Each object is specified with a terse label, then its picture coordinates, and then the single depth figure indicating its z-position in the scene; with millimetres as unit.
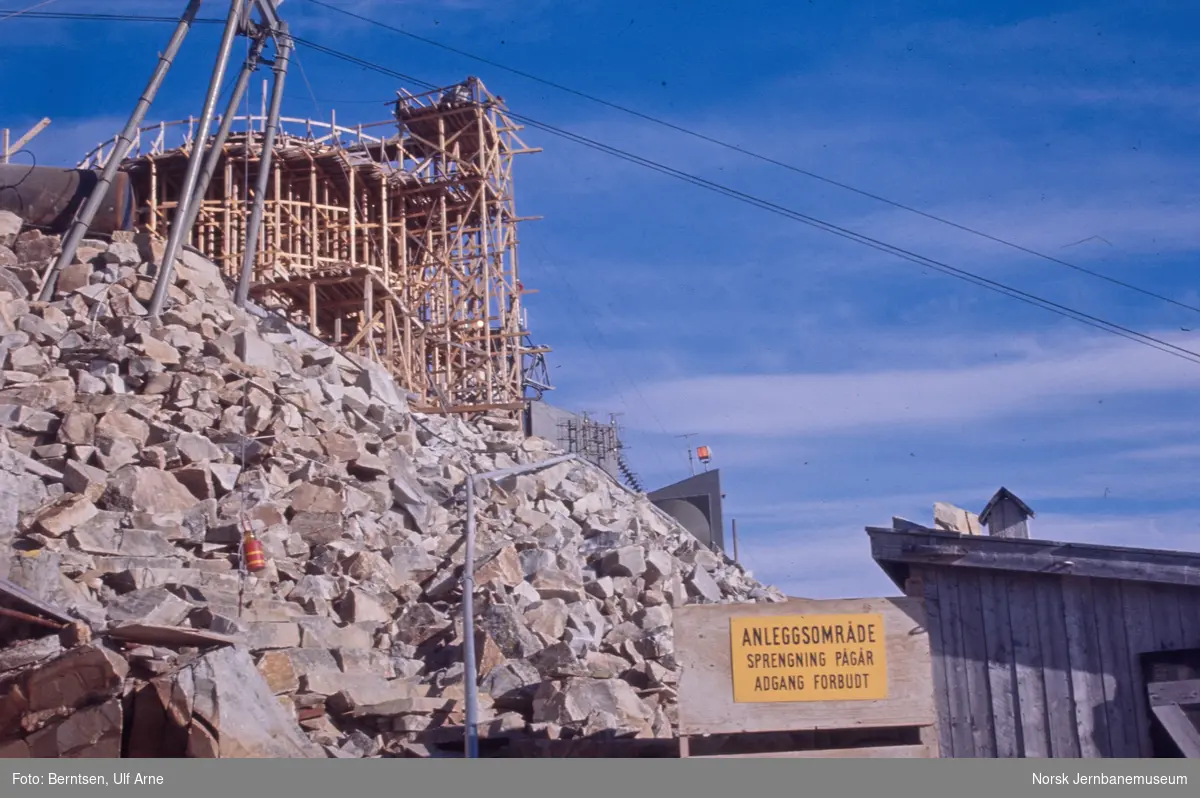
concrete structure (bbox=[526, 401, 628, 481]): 36312
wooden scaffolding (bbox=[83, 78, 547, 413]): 31484
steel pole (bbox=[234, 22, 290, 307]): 25141
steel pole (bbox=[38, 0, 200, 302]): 22312
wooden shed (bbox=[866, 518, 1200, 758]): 9688
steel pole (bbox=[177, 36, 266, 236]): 24656
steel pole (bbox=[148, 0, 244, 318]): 22141
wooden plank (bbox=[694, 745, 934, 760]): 9477
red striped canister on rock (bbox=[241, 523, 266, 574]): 15141
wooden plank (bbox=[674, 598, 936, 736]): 9562
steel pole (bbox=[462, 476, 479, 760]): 11008
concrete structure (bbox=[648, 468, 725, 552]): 29844
